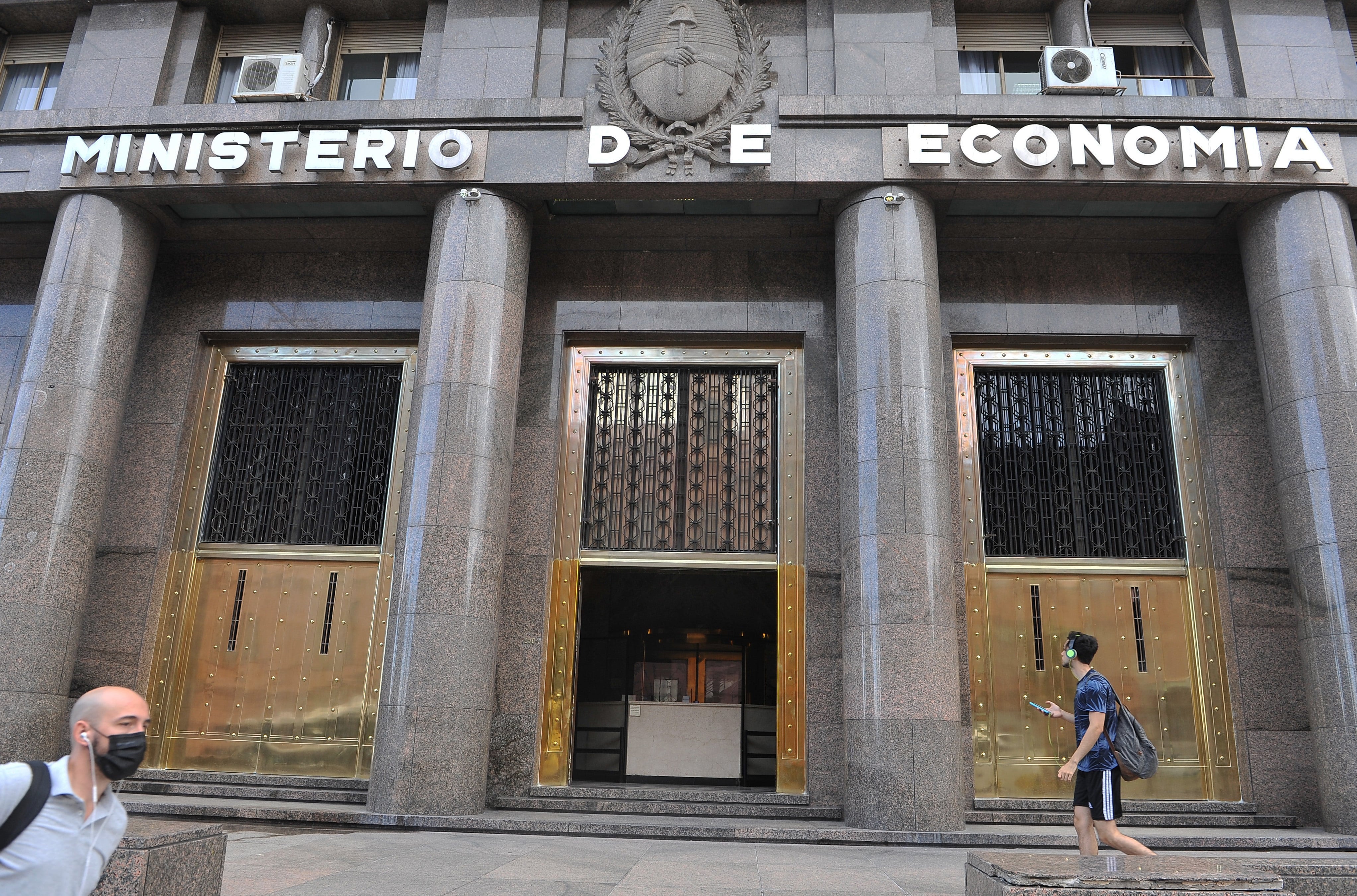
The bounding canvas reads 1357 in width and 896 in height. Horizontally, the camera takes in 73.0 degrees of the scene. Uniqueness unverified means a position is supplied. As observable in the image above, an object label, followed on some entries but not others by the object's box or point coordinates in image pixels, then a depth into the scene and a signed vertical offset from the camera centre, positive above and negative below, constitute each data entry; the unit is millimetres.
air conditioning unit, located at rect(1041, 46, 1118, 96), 11680 +7967
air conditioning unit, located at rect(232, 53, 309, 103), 12281 +7938
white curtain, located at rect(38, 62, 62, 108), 13930 +8641
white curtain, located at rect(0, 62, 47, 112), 13938 +8730
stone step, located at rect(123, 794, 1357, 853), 9359 -1281
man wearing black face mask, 2838 -378
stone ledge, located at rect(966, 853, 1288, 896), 4375 -755
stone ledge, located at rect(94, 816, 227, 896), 4434 -868
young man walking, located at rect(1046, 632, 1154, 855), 6379 -330
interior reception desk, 13945 -574
